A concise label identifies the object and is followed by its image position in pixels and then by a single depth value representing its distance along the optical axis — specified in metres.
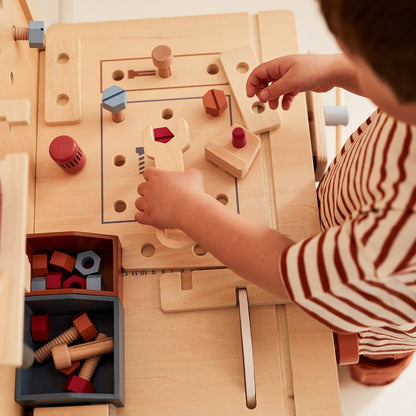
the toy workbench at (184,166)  0.69
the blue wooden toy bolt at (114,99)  0.78
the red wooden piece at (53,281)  0.70
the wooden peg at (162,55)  0.81
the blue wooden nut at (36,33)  0.79
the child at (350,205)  0.43
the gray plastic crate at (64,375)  0.64
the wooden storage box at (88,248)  0.68
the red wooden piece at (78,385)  0.66
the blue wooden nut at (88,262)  0.72
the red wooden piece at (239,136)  0.76
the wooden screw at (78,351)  0.67
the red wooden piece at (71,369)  0.68
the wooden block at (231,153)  0.76
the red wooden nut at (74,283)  0.71
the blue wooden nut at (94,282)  0.71
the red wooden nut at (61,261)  0.71
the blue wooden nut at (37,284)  0.70
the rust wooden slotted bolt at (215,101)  0.80
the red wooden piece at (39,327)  0.69
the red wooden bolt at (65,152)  0.74
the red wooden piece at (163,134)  0.77
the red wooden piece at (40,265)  0.71
